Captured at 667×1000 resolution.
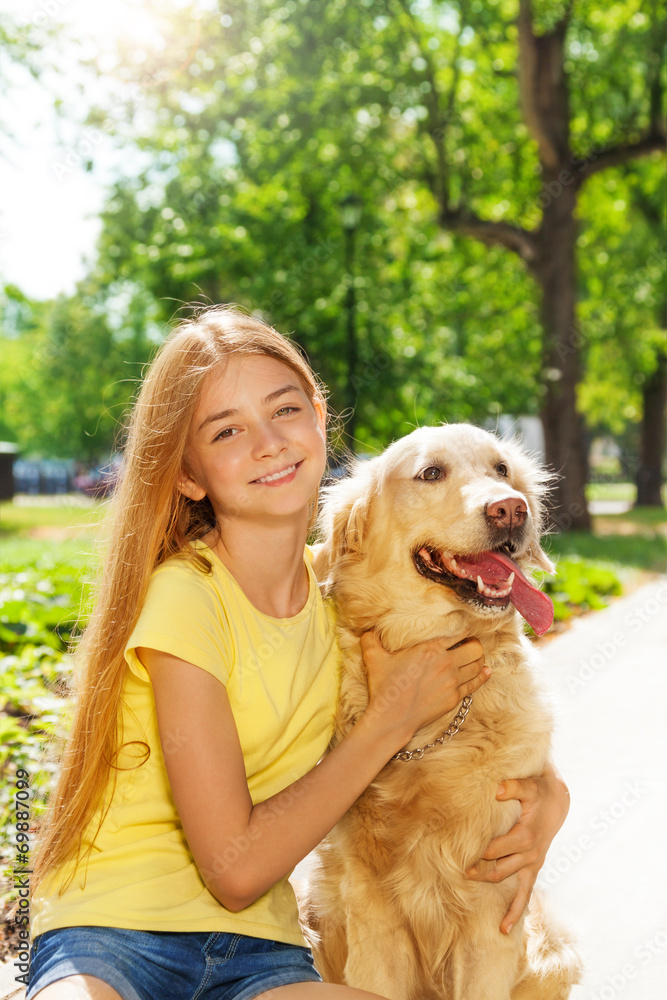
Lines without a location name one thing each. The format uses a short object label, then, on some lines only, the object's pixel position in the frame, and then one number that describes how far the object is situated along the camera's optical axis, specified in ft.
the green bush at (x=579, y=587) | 27.84
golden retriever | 7.23
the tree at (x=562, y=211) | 47.14
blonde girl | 5.86
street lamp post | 42.27
